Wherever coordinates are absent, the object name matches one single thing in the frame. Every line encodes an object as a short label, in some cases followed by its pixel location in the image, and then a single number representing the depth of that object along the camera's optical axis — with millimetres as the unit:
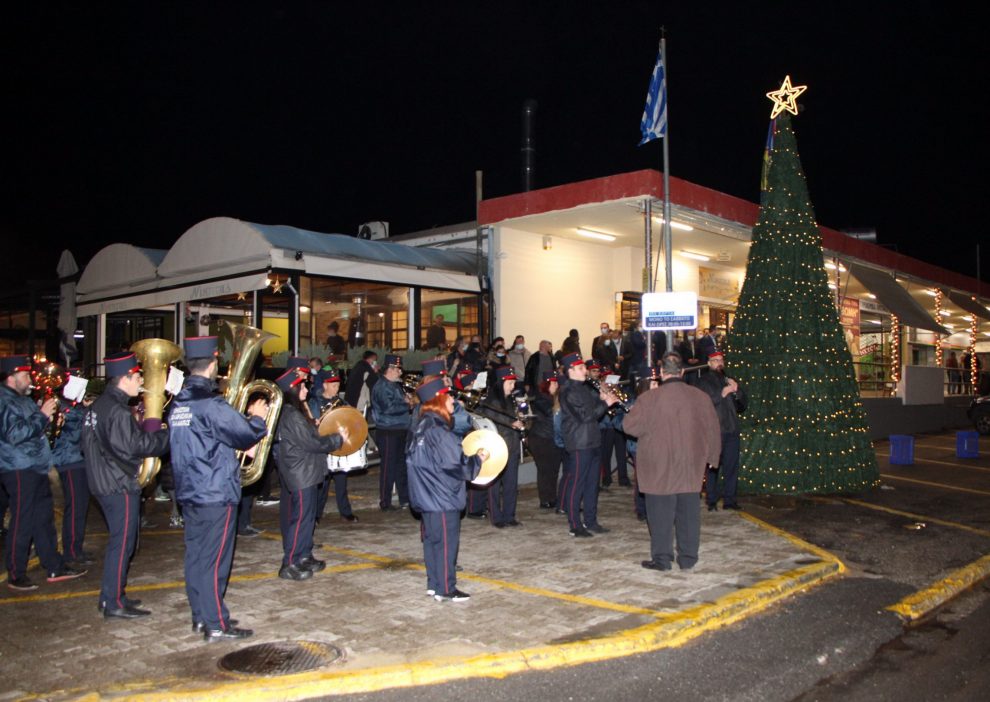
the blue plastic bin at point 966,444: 17656
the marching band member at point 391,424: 10688
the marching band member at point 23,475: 7168
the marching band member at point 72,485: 7930
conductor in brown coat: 7582
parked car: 23969
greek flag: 14789
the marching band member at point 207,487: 5617
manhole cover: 5156
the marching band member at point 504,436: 9609
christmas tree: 12000
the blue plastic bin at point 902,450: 16422
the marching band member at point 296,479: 7195
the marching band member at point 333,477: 8734
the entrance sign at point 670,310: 12219
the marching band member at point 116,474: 6043
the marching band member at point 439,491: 6469
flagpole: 13523
